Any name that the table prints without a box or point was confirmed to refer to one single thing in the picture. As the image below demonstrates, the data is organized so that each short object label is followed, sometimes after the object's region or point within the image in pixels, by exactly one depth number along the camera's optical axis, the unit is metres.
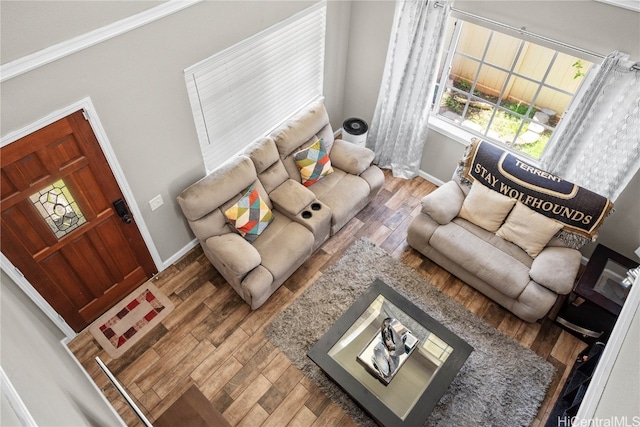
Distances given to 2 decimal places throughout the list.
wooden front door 2.59
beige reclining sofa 3.50
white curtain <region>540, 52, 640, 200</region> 3.17
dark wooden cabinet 3.31
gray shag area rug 3.19
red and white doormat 3.47
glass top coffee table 2.92
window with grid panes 3.76
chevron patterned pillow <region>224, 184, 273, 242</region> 3.64
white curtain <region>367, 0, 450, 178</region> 3.90
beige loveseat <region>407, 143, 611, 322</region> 3.51
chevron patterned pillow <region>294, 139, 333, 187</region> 4.18
